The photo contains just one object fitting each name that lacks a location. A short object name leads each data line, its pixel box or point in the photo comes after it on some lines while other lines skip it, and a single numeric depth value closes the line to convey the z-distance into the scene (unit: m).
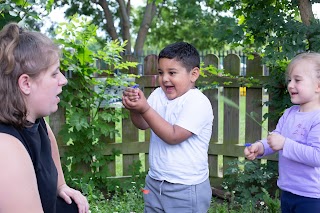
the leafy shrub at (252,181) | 4.06
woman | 1.50
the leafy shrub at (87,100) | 4.05
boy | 2.41
